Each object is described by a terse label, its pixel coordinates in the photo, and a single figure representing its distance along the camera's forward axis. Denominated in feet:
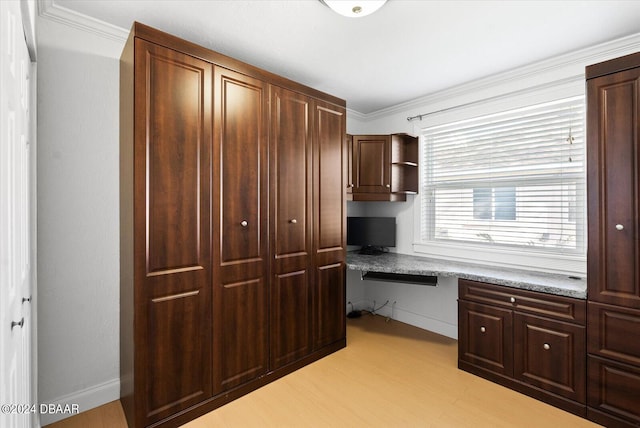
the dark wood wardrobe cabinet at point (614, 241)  6.19
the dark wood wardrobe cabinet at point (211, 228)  6.10
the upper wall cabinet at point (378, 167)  11.50
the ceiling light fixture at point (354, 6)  5.96
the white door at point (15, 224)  2.60
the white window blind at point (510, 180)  8.67
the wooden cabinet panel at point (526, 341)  6.92
